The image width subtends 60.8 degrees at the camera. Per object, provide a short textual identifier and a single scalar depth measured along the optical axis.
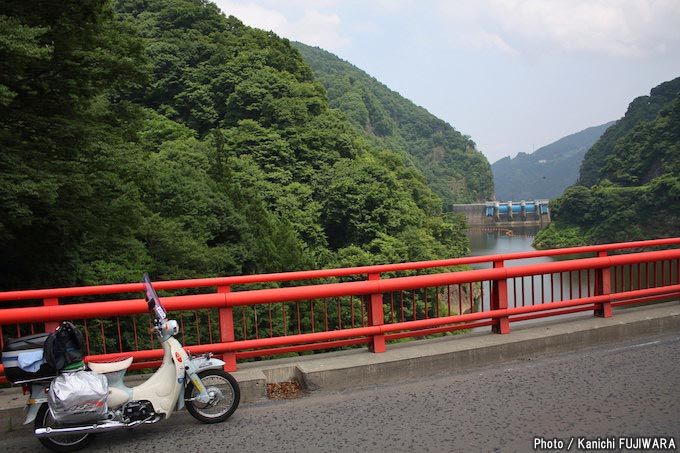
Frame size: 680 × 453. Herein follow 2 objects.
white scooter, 3.99
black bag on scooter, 3.87
